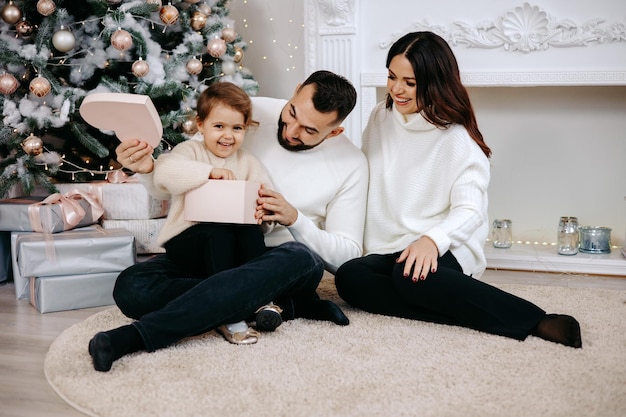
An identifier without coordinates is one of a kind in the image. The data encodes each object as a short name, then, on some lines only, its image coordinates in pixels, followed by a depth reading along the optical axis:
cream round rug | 1.29
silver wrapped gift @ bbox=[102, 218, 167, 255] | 2.50
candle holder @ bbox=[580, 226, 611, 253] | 2.77
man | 1.55
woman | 1.72
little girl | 1.73
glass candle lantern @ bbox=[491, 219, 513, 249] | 2.87
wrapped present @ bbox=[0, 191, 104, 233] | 2.16
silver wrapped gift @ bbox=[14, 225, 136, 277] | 2.04
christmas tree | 2.36
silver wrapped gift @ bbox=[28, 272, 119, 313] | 2.03
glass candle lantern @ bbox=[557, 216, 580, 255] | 2.76
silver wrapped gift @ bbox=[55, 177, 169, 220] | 2.46
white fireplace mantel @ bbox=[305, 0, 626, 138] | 2.60
